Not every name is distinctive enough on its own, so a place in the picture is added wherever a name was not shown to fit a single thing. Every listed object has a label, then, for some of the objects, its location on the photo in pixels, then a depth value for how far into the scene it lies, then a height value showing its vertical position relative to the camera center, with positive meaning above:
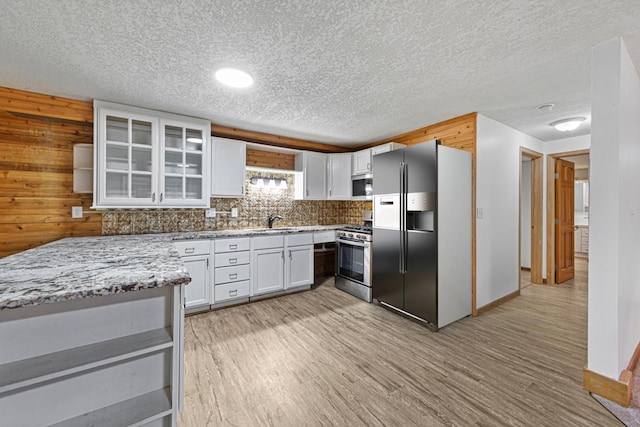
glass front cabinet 2.73 +0.61
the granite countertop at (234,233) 3.02 -0.26
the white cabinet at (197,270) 3.00 -0.68
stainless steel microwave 4.13 +0.44
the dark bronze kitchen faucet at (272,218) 4.14 -0.08
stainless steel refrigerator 2.70 -0.20
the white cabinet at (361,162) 4.12 +0.83
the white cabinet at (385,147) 3.83 +0.99
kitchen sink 3.55 -0.24
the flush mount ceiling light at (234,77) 2.13 +1.16
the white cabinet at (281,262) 3.50 -0.69
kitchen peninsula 1.02 -0.59
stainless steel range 3.57 -0.69
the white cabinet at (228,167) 3.48 +0.63
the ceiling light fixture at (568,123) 3.18 +1.13
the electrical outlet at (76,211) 2.84 +0.00
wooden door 4.23 -0.09
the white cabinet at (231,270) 3.21 -0.72
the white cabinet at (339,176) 4.43 +0.65
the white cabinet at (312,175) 4.28 +0.64
